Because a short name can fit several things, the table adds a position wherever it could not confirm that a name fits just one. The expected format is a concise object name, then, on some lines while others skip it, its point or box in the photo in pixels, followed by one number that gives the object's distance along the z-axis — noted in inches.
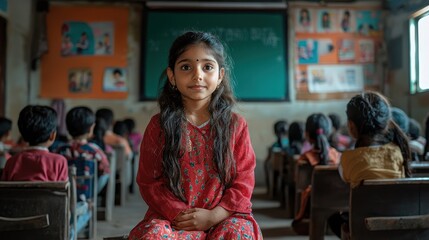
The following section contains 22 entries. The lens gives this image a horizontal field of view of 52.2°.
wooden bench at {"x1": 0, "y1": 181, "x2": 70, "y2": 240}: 62.2
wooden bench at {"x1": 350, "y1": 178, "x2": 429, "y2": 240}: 62.3
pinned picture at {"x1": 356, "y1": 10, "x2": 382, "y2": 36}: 255.3
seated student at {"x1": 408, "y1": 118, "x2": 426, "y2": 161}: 115.4
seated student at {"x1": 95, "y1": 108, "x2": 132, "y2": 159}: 169.0
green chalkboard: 246.8
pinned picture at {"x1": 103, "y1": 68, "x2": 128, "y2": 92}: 245.8
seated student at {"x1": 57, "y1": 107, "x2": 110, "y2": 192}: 112.3
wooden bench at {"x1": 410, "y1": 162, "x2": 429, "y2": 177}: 80.4
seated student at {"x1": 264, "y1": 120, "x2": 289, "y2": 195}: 187.2
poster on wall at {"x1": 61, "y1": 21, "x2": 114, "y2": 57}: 245.9
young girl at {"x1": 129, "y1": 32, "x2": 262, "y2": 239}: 52.2
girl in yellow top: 70.4
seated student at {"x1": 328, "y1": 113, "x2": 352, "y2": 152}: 153.3
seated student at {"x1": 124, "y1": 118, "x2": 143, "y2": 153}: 212.9
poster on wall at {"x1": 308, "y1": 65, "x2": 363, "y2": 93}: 251.1
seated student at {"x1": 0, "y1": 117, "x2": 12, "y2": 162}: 139.4
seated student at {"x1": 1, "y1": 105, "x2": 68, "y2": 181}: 76.3
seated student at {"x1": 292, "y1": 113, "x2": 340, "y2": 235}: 108.6
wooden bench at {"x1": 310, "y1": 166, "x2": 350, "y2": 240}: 87.4
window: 168.4
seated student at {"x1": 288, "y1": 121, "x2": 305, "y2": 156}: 159.0
